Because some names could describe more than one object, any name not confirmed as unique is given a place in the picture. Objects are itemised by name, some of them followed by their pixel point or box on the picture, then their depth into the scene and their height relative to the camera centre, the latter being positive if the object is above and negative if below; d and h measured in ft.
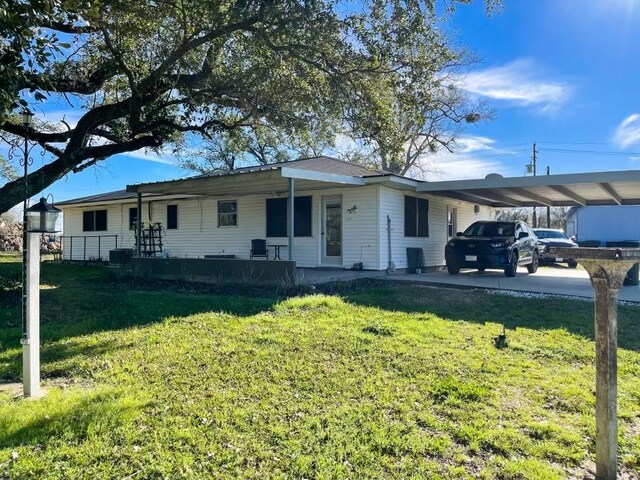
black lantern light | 13.01 +0.85
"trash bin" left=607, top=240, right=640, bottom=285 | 36.09 -2.78
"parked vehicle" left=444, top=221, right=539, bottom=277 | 38.17 -0.32
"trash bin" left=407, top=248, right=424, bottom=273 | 44.57 -1.63
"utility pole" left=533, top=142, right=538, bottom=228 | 120.98 +24.54
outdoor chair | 47.21 -0.33
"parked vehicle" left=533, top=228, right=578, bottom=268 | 59.11 +0.77
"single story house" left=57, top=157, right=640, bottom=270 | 37.58 +4.20
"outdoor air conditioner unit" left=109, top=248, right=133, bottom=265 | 52.80 -1.26
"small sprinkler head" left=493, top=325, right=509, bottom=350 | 17.20 -3.87
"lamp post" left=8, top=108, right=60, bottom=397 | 12.39 -1.03
